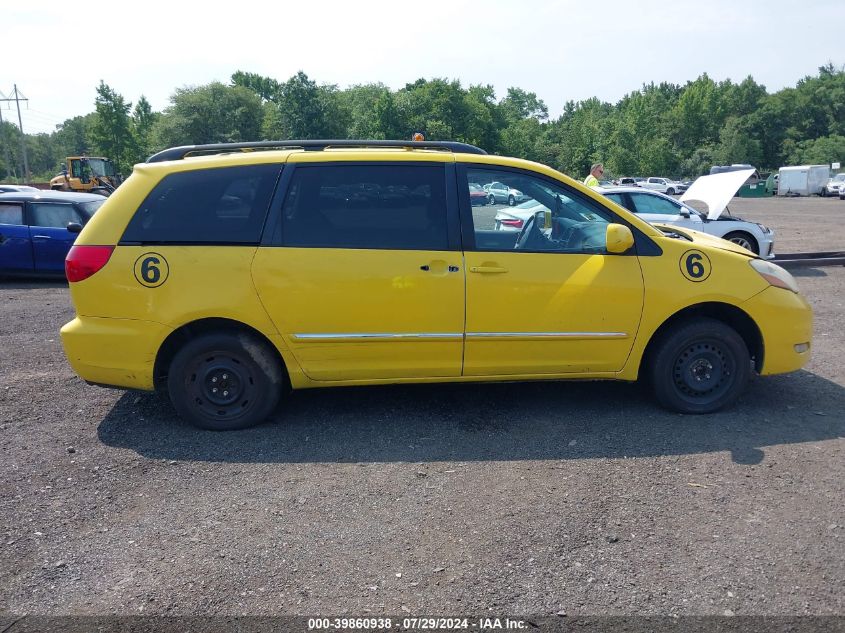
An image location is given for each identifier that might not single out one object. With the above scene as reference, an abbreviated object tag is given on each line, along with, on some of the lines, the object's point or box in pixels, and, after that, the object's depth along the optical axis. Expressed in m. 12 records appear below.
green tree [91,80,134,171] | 63.31
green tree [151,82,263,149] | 67.00
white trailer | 50.97
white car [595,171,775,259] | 10.73
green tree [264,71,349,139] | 64.19
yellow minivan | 4.50
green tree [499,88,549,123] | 121.86
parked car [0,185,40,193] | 21.50
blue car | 11.13
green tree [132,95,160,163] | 87.05
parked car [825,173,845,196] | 46.69
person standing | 11.72
